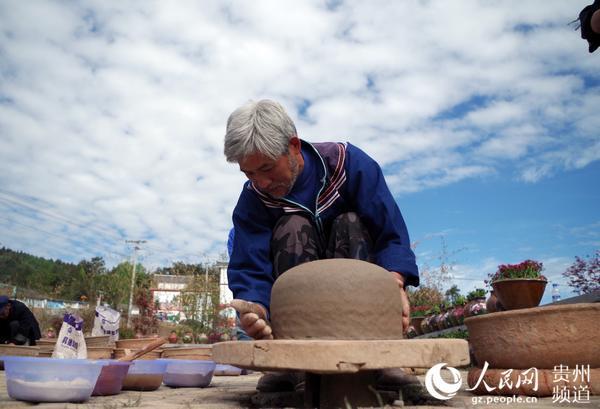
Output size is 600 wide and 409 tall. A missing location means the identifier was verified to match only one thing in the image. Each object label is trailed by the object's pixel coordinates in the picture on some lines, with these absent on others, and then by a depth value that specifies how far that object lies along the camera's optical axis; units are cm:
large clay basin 253
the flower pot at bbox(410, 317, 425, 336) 853
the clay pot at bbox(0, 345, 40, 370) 512
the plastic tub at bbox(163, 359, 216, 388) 350
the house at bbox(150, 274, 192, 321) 1425
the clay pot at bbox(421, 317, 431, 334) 803
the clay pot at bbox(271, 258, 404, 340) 199
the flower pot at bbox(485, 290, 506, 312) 458
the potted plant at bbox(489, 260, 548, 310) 399
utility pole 1511
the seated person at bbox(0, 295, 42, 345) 812
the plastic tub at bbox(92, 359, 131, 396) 268
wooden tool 286
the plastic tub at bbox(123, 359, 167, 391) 316
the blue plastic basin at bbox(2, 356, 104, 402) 229
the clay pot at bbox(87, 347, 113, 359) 402
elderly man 251
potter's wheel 182
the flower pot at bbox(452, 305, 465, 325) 671
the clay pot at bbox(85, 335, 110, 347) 512
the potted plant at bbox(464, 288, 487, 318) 618
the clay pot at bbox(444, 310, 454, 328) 709
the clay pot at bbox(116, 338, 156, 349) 491
